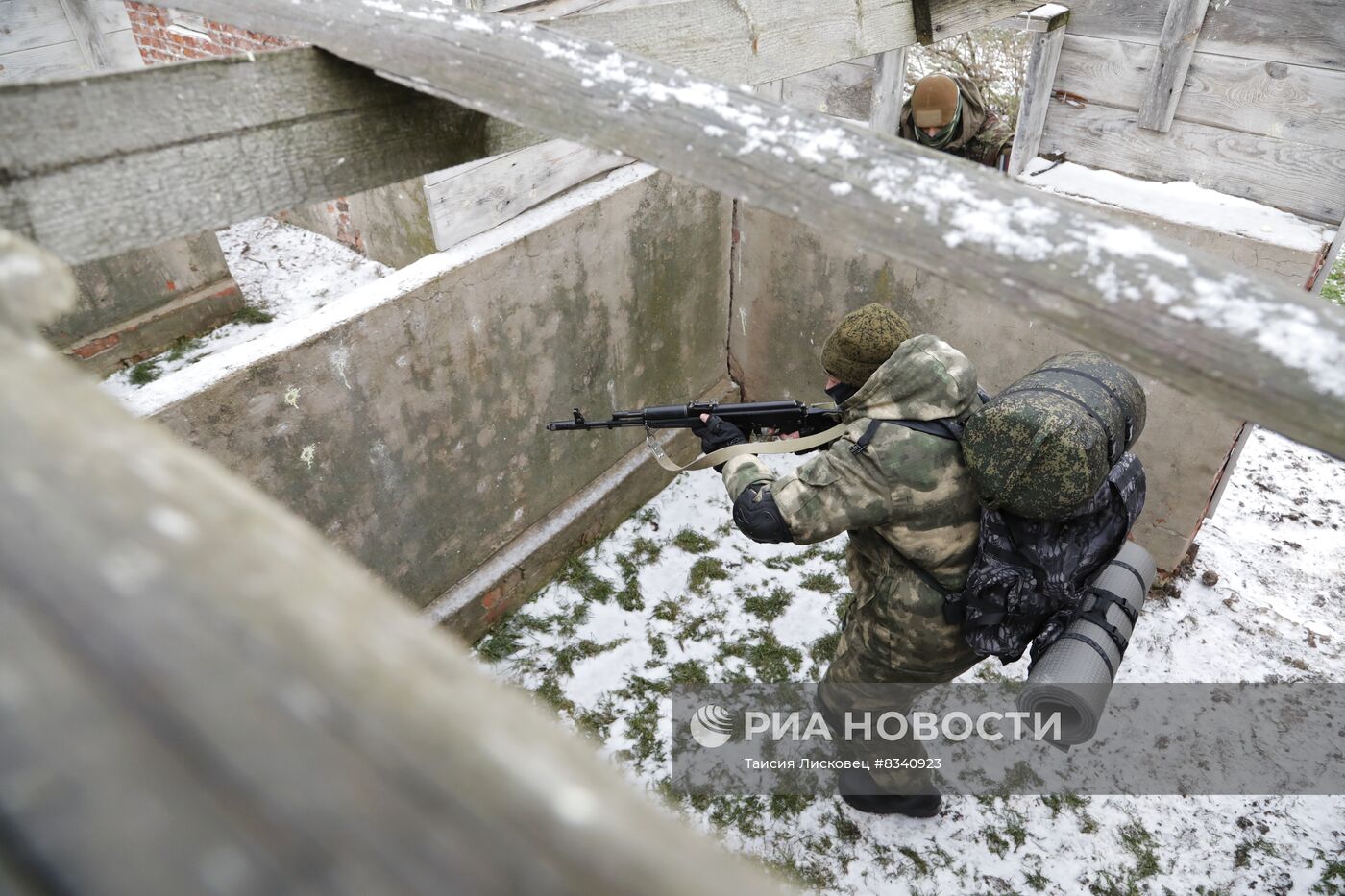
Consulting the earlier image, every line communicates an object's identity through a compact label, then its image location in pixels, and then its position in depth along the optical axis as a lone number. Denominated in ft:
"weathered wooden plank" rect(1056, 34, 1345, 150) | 9.61
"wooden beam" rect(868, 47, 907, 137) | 12.26
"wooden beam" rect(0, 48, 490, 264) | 3.33
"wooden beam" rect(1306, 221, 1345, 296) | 9.96
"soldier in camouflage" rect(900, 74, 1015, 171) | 13.78
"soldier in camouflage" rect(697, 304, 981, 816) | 7.64
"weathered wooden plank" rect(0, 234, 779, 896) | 1.01
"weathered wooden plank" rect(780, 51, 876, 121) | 13.28
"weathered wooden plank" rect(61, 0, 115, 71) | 13.89
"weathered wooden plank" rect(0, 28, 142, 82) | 13.41
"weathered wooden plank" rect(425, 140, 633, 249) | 9.98
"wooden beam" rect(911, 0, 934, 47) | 7.20
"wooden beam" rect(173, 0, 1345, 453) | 2.42
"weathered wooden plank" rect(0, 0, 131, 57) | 13.20
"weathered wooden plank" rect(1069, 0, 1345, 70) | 9.26
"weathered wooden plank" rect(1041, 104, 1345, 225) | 10.05
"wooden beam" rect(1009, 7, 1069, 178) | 11.03
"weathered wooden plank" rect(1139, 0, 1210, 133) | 10.05
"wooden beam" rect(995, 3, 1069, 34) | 10.72
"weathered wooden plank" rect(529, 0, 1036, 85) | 5.35
